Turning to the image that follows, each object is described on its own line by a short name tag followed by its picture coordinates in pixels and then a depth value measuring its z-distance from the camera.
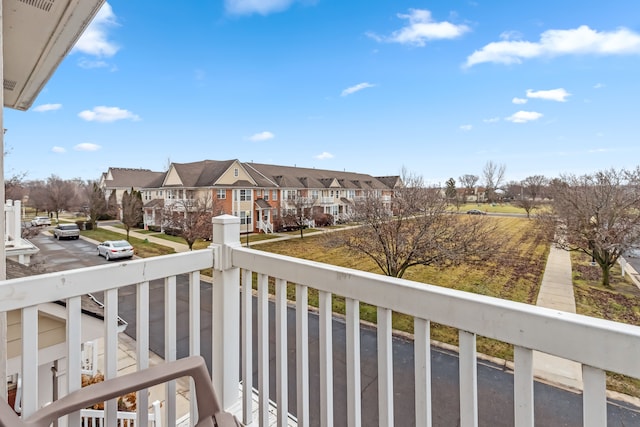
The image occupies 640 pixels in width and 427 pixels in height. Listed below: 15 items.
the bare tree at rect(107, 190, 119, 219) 27.69
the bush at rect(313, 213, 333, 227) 25.19
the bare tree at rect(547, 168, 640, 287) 9.65
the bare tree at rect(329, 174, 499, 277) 8.38
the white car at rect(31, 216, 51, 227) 22.18
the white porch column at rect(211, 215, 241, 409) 1.75
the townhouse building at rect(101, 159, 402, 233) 21.39
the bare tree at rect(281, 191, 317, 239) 21.92
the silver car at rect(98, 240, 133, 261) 13.60
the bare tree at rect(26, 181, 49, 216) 24.75
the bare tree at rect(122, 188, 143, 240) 19.95
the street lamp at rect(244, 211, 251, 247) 21.48
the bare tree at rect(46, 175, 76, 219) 25.86
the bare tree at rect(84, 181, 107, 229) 24.00
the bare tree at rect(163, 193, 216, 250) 13.88
